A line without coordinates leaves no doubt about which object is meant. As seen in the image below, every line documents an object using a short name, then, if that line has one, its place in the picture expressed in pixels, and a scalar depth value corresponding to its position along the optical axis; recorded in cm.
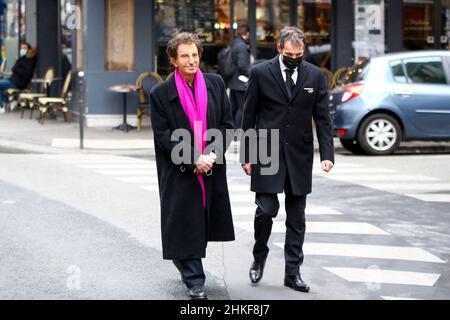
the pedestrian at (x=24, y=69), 2745
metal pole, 1883
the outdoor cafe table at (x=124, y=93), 2172
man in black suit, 817
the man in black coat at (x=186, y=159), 774
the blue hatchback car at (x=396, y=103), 1762
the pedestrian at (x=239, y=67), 1969
